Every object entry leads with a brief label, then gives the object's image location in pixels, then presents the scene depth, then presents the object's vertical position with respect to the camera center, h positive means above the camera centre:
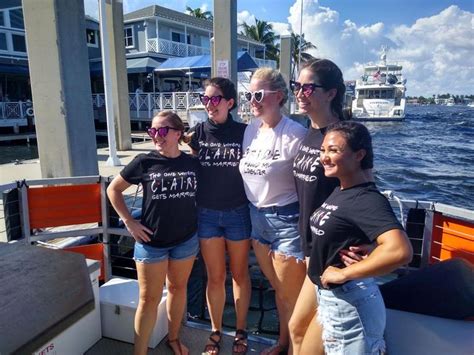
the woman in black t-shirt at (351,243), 1.46 -0.56
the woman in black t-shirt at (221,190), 2.46 -0.55
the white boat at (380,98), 40.50 +0.40
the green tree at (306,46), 51.83 +7.48
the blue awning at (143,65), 23.20 +2.28
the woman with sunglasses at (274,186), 2.24 -0.48
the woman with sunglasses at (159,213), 2.29 -0.64
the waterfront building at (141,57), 19.89 +2.83
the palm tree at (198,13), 41.31 +9.48
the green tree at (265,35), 45.71 +7.89
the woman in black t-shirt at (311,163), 1.93 -0.31
